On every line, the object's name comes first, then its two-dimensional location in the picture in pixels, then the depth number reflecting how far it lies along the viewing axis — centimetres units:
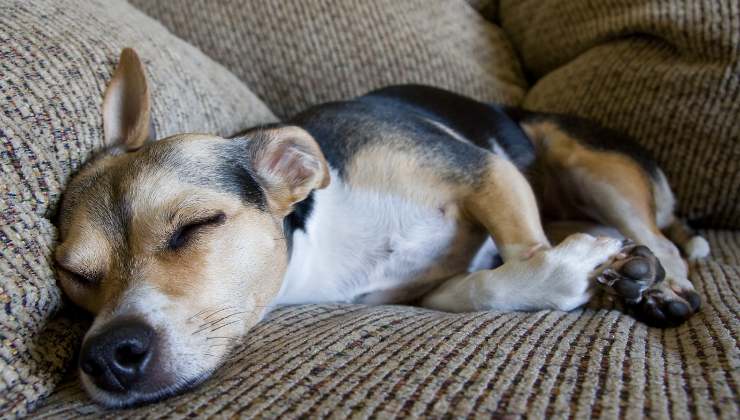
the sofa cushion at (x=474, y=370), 42
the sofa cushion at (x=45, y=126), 46
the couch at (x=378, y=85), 44
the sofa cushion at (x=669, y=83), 65
